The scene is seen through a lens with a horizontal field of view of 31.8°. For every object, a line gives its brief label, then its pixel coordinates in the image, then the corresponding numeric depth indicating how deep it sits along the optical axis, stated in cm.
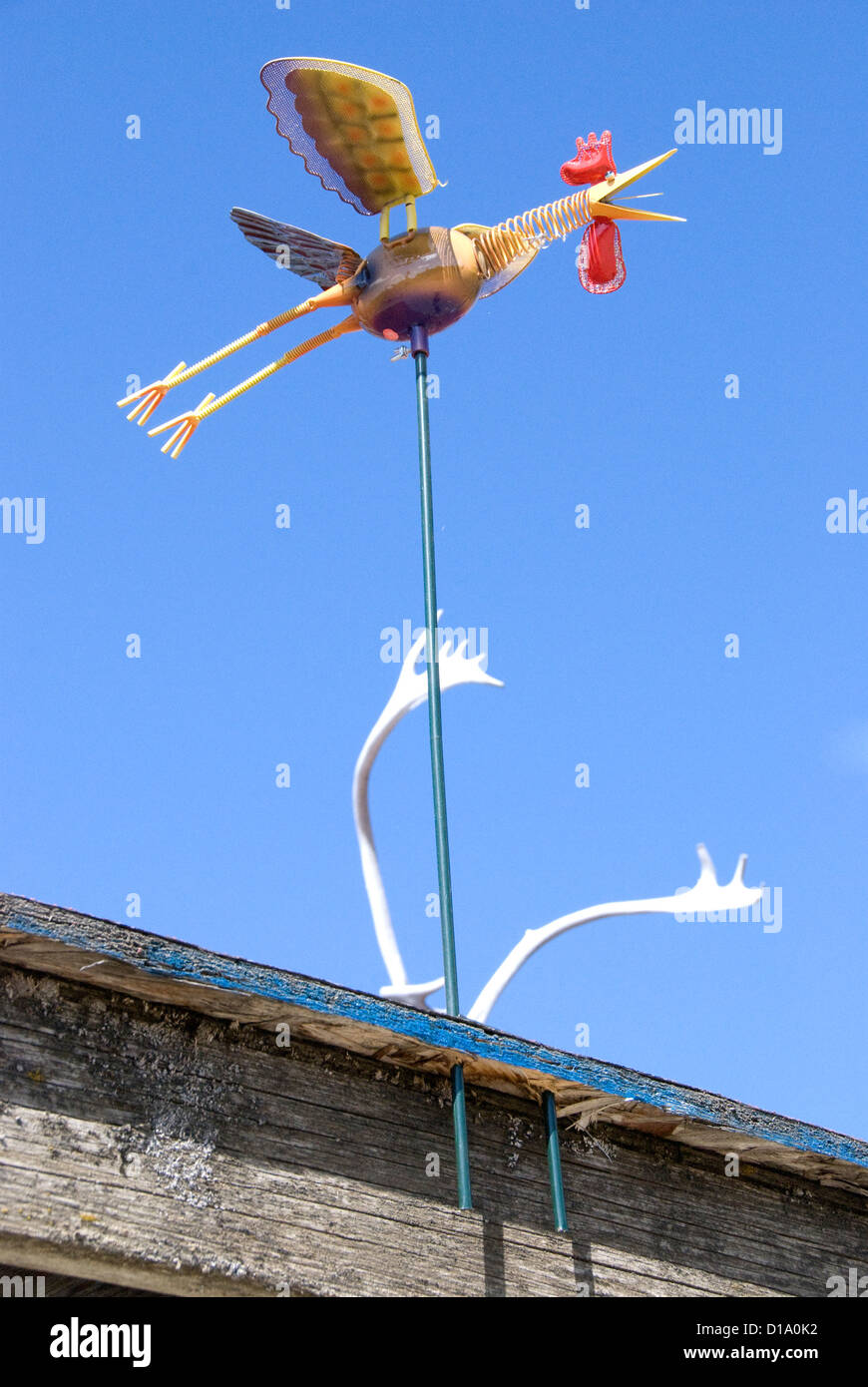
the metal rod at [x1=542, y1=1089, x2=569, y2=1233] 323
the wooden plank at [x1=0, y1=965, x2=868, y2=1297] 273
